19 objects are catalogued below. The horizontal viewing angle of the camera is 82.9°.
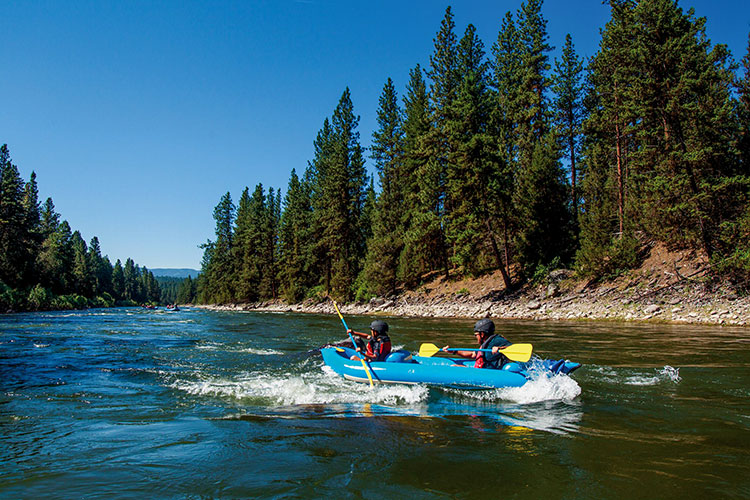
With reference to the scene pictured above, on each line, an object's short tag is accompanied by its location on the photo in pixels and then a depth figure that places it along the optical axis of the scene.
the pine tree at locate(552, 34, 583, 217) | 31.31
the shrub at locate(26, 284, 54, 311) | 38.78
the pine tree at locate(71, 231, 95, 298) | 61.08
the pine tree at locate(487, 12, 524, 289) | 25.86
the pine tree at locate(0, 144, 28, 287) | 40.66
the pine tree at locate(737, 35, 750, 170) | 19.47
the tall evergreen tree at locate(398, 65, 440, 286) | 30.91
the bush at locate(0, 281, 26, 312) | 34.31
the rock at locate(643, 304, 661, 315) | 18.33
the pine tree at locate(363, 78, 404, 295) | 33.47
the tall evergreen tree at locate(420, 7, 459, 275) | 30.72
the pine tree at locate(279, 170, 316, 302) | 46.50
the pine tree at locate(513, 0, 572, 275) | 26.66
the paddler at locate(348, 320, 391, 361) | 8.87
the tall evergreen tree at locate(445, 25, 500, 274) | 25.53
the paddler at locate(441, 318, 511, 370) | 7.88
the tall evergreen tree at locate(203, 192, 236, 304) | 64.25
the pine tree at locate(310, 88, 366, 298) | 39.69
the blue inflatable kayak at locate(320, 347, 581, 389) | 7.33
